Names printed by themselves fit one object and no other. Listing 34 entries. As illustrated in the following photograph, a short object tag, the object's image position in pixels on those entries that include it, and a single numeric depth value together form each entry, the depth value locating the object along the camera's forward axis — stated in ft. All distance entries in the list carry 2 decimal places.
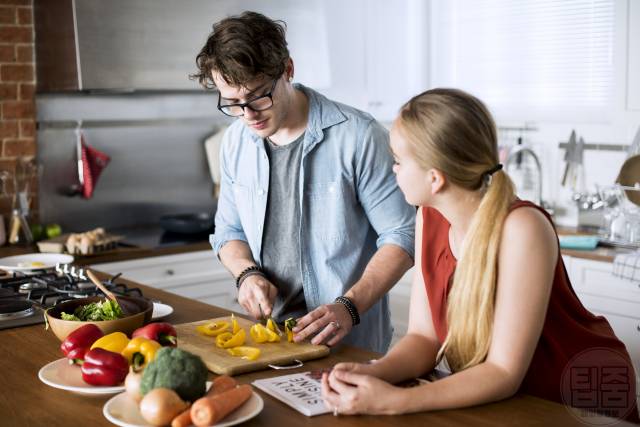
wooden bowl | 7.15
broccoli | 5.29
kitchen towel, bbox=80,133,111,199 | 14.83
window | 14.08
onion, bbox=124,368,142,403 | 5.55
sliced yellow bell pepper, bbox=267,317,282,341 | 7.32
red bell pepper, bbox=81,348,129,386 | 6.06
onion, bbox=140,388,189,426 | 5.19
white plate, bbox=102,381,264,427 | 5.33
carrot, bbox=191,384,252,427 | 5.19
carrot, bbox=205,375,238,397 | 5.50
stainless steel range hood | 13.32
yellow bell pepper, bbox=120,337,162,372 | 5.95
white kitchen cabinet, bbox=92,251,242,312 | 13.46
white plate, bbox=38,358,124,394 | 6.06
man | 8.05
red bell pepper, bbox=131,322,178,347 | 6.43
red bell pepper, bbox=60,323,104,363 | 6.50
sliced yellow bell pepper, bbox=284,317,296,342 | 7.22
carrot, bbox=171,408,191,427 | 5.19
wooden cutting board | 6.59
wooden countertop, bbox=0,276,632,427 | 5.49
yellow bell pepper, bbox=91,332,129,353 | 6.37
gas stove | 8.51
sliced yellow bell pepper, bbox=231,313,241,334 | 7.28
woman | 5.76
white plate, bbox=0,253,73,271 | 10.75
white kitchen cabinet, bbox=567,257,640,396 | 11.78
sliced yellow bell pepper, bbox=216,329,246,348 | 7.06
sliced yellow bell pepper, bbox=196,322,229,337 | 7.46
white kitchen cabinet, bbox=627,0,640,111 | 13.25
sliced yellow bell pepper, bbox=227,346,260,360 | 6.73
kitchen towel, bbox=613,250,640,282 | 11.55
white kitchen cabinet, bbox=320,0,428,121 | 16.55
